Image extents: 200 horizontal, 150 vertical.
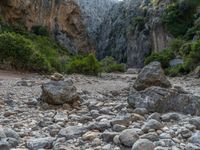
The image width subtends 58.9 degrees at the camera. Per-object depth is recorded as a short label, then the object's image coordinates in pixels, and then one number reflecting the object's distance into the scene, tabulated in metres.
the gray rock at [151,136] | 1.83
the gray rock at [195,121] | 2.12
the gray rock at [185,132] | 1.91
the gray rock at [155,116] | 2.33
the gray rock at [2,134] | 1.92
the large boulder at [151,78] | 3.71
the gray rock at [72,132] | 2.01
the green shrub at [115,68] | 19.58
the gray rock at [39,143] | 1.83
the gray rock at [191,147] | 1.70
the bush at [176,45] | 18.25
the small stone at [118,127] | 2.07
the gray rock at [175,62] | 16.53
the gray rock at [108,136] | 1.91
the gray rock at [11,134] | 1.97
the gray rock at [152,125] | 2.00
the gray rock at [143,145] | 1.66
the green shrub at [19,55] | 8.28
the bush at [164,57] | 16.99
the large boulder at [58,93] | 3.14
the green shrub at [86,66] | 10.86
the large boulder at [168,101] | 2.64
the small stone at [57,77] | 3.31
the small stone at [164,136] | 1.85
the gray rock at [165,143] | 1.74
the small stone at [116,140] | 1.85
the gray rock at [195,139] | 1.81
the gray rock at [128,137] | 1.80
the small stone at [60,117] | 2.46
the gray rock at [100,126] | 2.13
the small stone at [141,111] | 2.55
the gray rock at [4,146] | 1.77
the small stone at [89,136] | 1.95
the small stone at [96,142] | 1.85
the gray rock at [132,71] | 18.59
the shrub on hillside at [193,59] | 12.13
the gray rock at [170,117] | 2.33
